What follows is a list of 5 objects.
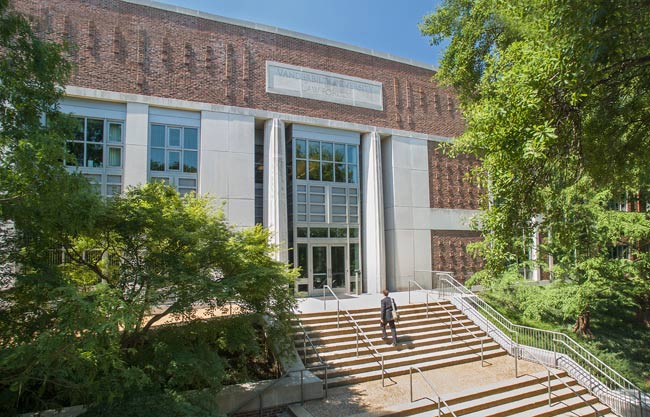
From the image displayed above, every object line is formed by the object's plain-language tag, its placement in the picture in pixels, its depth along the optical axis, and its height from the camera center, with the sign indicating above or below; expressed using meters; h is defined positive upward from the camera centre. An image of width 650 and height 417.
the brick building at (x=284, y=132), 15.14 +4.28
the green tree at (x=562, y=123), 6.18 +1.99
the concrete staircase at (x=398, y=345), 10.67 -3.03
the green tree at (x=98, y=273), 4.95 -0.61
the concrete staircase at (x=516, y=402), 8.68 -3.63
